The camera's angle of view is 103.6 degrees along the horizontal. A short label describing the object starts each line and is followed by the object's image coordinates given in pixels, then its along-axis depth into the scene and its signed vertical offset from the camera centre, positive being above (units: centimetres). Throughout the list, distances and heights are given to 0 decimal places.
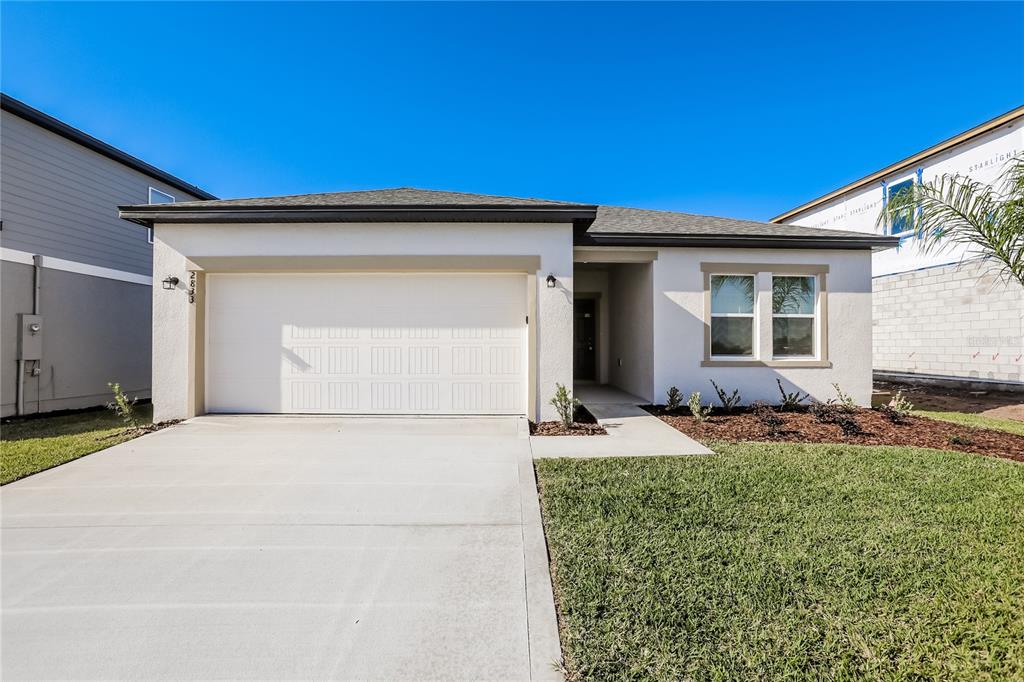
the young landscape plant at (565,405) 668 -100
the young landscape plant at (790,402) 818 -112
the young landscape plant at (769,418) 645 -122
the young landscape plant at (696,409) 709 -110
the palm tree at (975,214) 538 +189
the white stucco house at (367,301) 713 +80
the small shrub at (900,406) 758 -117
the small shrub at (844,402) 779 -115
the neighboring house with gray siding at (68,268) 799 +169
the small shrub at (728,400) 804 -109
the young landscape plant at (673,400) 820 -111
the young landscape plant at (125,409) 673 -110
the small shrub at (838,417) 643 -120
